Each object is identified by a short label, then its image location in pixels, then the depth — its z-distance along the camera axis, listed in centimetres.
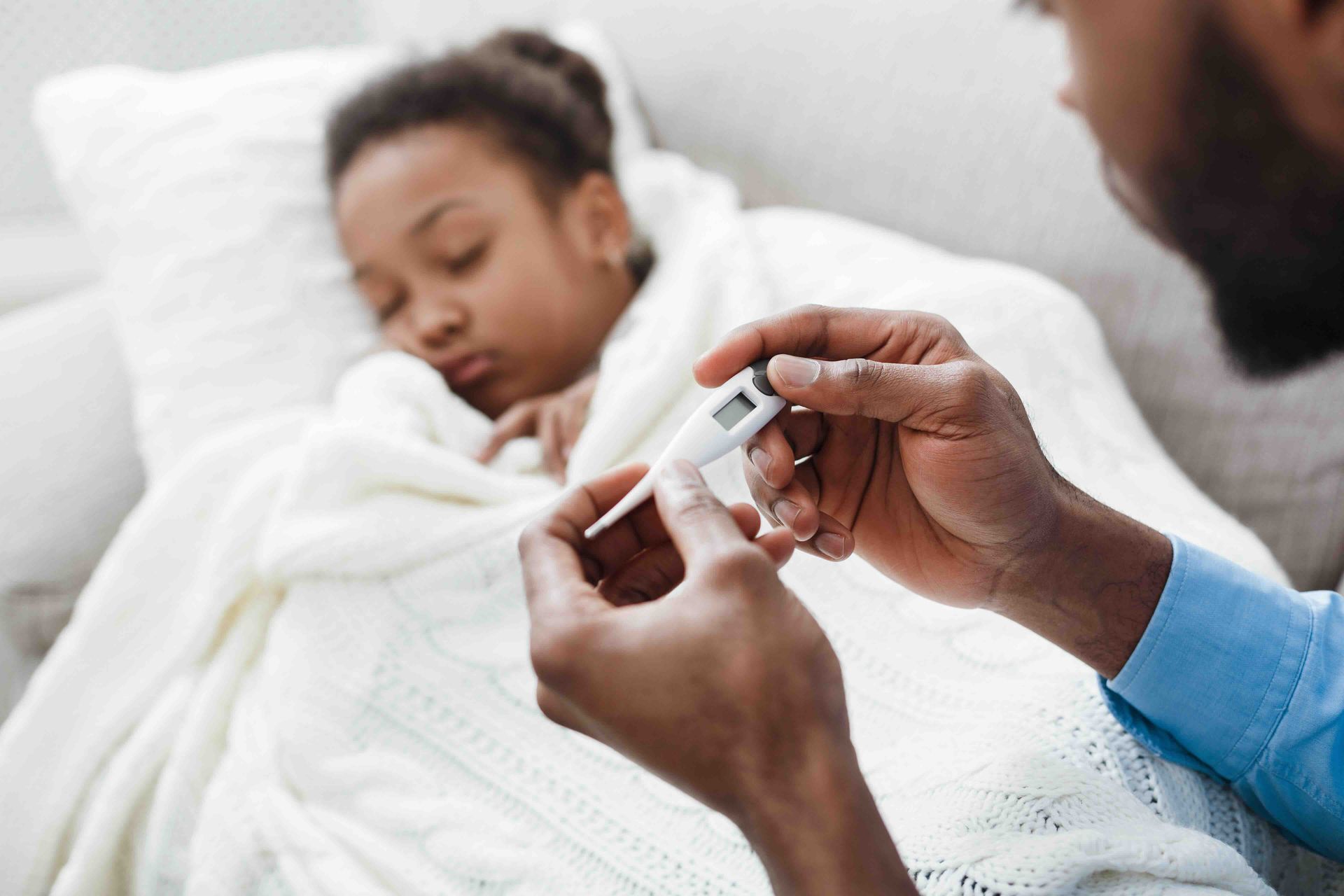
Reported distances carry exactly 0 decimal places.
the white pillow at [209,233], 95
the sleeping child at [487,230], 95
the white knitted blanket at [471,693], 50
